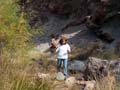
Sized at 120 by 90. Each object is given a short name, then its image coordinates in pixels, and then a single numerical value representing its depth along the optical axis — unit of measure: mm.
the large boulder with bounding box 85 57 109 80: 14792
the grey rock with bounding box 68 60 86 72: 18219
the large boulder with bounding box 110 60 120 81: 9619
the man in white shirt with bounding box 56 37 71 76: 14984
